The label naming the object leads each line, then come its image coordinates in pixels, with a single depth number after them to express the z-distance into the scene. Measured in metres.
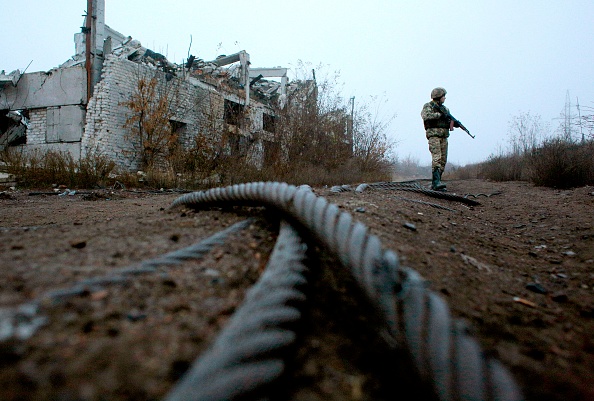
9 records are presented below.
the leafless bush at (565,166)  5.70
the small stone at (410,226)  1.82
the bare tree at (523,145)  9.54
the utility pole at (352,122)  10.57
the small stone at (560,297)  1.19
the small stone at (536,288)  1.26
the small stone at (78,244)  1.11
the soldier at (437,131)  5.52
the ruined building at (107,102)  8.89
